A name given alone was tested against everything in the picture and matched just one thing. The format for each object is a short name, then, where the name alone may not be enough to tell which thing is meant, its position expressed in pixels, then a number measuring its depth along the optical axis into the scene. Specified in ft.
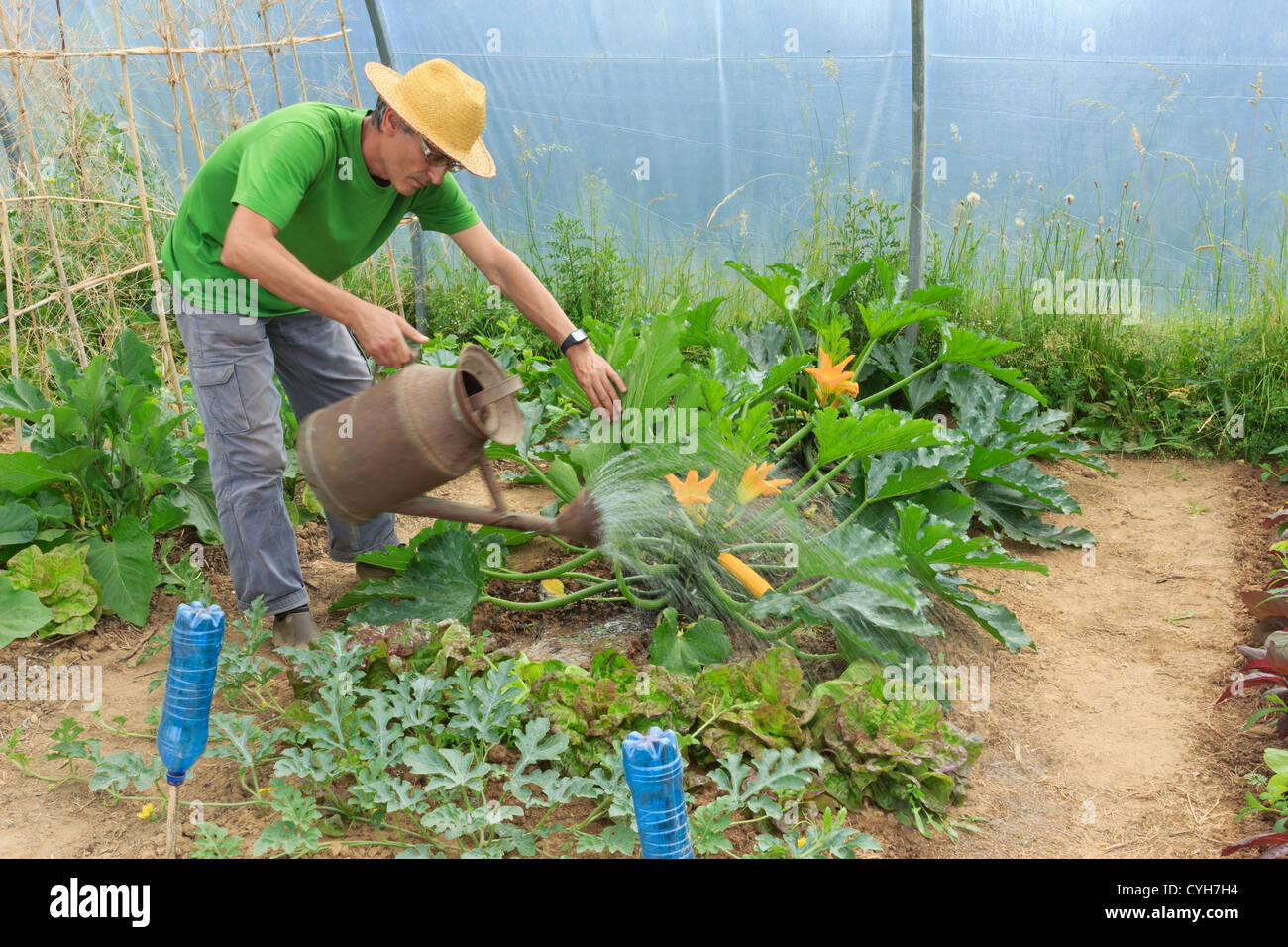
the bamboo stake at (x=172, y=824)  6.37
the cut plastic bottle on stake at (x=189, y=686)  5.94
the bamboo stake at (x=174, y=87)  12.97
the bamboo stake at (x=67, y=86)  12.54
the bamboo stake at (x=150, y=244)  12.22
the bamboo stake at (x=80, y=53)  11.94
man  8.09
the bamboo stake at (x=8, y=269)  11.59
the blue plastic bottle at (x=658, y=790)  5.08
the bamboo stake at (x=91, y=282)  12.96
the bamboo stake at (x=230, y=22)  14.80
